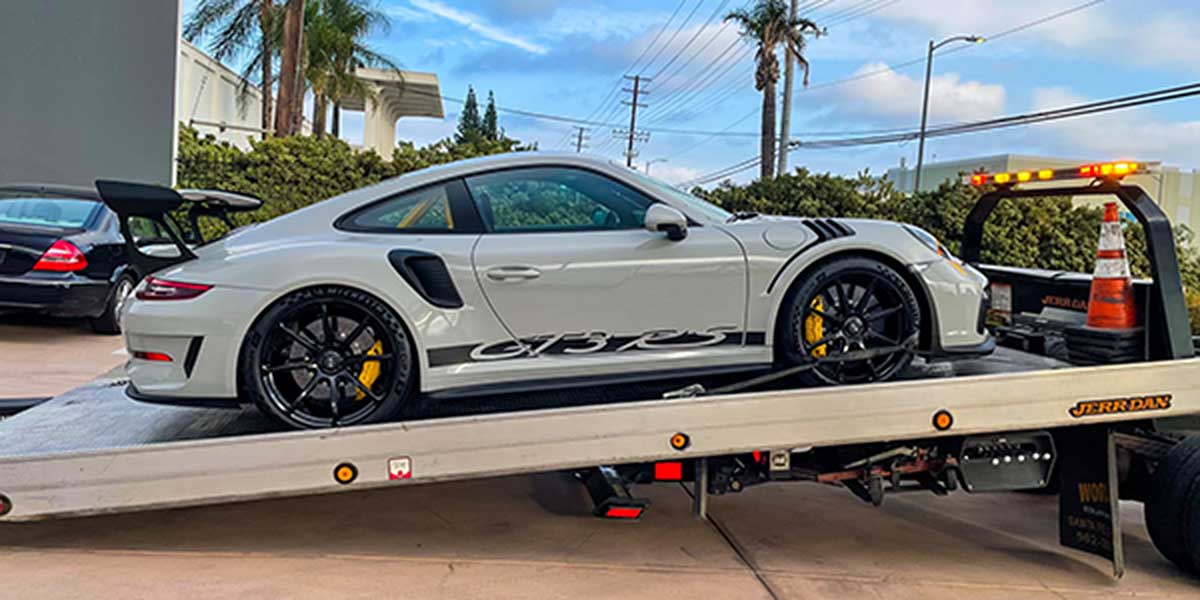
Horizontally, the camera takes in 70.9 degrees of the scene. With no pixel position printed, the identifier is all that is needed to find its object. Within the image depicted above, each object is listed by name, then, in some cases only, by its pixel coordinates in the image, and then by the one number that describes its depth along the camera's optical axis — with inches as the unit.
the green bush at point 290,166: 603.8
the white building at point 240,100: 866.1
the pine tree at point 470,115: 2730.3
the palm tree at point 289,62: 716.0
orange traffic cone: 148.6
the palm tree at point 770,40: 943.7
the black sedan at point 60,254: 298.0
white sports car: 135.0
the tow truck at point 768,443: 128.6
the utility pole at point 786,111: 957.8
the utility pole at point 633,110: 2257.6
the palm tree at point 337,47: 953.5
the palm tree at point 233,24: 788.6
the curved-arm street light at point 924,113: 1253.2
